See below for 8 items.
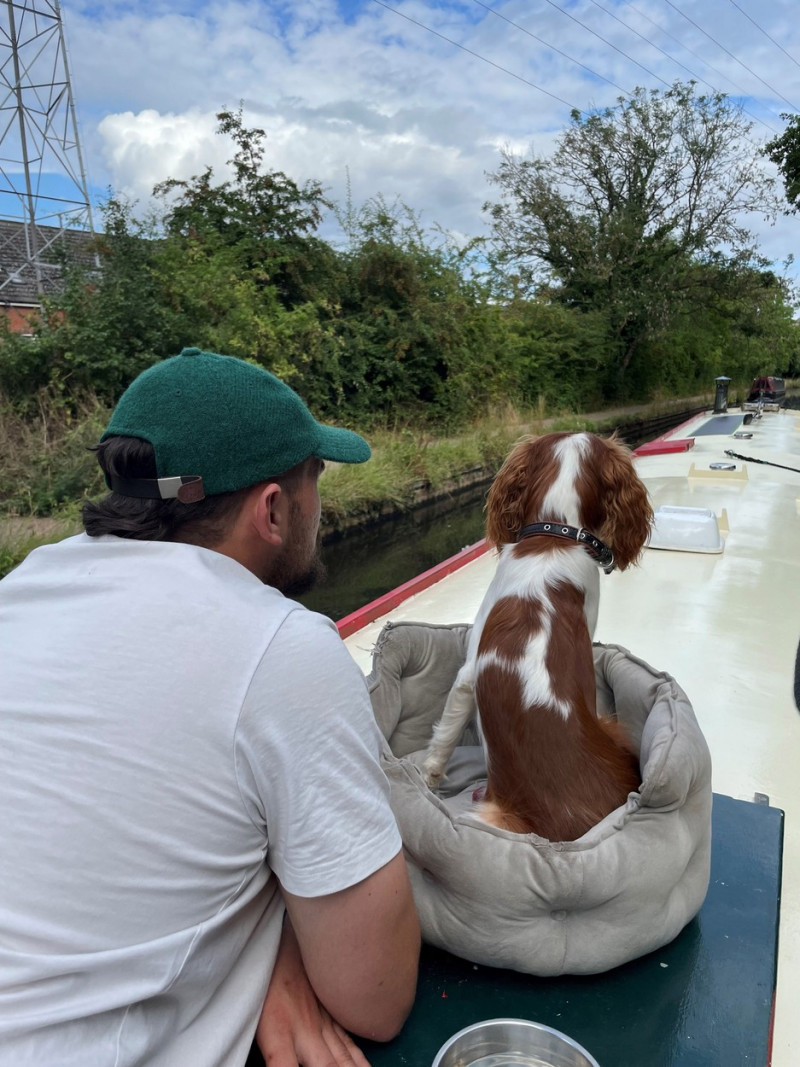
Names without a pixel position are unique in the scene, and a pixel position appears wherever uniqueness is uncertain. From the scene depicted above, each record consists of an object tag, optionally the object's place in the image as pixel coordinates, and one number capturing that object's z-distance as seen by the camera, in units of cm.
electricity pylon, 1406
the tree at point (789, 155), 1052
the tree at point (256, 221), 1247
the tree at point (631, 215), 2114
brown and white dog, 154
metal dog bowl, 104
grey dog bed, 126
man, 86
